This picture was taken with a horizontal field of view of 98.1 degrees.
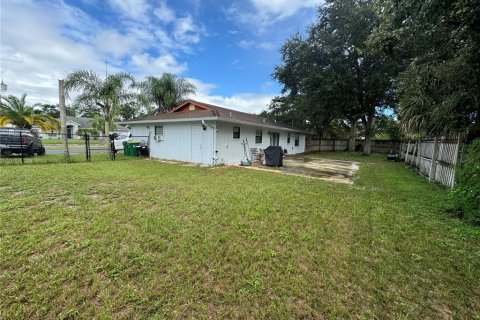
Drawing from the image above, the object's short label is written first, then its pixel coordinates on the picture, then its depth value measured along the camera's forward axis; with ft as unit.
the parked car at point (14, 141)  33.68
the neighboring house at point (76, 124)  119.30
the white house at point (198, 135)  33.35
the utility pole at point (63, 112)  31.48
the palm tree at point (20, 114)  58.95
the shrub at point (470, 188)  12.37
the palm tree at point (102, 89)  33.83
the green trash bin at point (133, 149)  43.00
